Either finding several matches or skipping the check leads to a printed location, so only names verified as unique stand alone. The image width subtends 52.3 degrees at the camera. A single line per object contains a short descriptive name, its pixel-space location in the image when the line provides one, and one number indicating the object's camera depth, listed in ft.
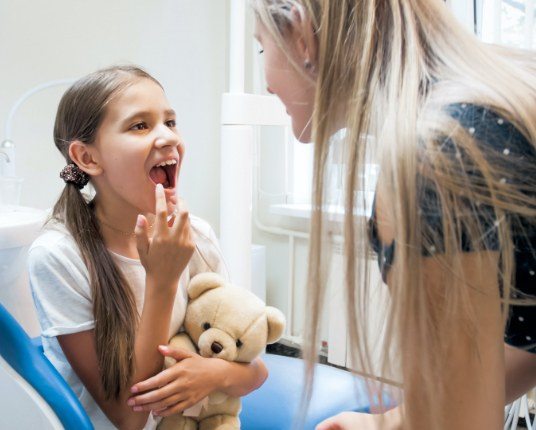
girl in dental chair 2.54
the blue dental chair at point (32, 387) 2.27
